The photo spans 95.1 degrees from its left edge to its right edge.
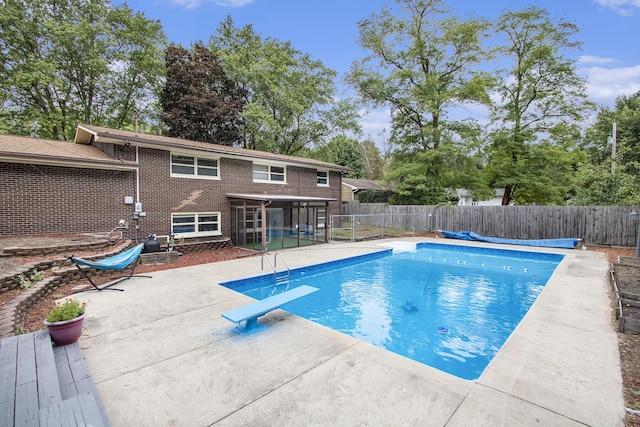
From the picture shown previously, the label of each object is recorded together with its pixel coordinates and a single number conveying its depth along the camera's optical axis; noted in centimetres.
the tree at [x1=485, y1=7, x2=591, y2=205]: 1761
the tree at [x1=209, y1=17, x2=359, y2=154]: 2295
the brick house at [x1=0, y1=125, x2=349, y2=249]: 878
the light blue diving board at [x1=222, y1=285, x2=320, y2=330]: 436
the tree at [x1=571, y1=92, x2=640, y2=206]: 1352
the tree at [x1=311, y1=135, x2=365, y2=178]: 2475
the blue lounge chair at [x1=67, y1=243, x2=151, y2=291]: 574
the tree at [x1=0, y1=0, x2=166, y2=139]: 1664
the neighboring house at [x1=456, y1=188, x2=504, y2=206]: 3381
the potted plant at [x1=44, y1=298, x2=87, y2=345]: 358
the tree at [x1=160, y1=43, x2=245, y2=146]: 2153
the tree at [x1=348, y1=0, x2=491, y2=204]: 1911
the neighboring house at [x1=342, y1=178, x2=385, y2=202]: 2981
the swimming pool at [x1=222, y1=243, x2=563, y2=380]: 489
